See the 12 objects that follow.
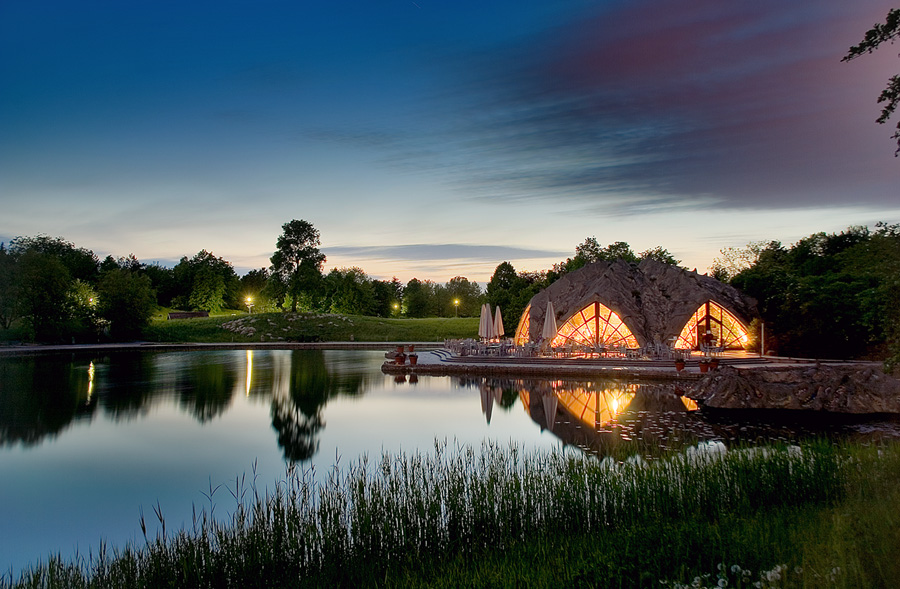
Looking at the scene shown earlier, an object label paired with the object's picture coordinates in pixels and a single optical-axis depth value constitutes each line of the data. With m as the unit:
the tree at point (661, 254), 42.50
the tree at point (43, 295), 37.94
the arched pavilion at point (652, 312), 26.92
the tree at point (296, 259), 54.69
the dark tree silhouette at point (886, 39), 6.09
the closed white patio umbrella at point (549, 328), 24.58
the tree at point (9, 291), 37.66
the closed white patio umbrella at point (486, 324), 27.45
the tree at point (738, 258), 50.34
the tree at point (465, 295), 78.69
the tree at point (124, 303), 41.38
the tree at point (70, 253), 59.15
